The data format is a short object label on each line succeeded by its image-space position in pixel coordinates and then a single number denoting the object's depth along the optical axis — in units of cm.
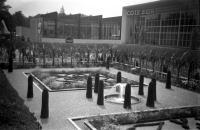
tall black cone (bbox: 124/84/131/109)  1200
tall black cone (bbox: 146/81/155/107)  1264
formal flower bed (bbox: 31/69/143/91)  1695
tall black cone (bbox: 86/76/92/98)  1400
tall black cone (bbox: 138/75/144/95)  1564
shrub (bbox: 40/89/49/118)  1015
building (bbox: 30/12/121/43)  5172
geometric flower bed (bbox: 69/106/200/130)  946
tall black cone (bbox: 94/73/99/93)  1552
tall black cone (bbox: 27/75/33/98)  1345
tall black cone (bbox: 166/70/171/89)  1814
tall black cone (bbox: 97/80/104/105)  1251
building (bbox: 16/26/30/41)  6371
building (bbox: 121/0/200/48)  3750
